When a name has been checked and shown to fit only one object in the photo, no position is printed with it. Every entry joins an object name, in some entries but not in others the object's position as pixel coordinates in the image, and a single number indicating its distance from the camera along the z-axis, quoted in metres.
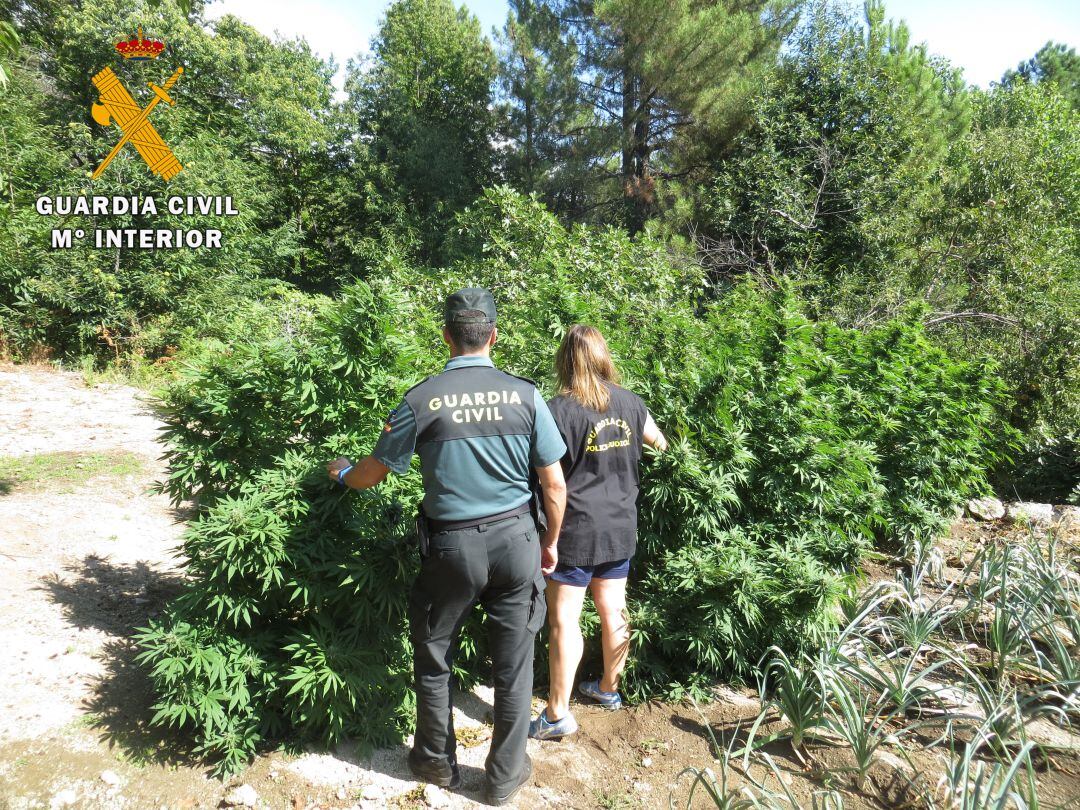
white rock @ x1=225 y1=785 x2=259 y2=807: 2.58
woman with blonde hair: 3.01
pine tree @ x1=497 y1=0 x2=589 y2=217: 15.78
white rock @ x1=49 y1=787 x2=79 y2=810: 2.49
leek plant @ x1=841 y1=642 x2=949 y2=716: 2.88
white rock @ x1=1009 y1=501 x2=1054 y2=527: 6.49
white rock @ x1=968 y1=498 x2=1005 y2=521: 6.78
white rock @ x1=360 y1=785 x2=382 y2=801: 2.68
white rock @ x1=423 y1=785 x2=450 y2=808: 2.68
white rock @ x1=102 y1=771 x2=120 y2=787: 2.60
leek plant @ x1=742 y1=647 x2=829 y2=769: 2.87
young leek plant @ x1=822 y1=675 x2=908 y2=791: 2.63
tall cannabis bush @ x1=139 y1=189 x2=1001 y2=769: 2.71
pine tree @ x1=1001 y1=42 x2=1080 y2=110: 36.22
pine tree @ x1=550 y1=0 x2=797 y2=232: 14.09
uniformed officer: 2.53
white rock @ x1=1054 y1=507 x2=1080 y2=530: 6.20
